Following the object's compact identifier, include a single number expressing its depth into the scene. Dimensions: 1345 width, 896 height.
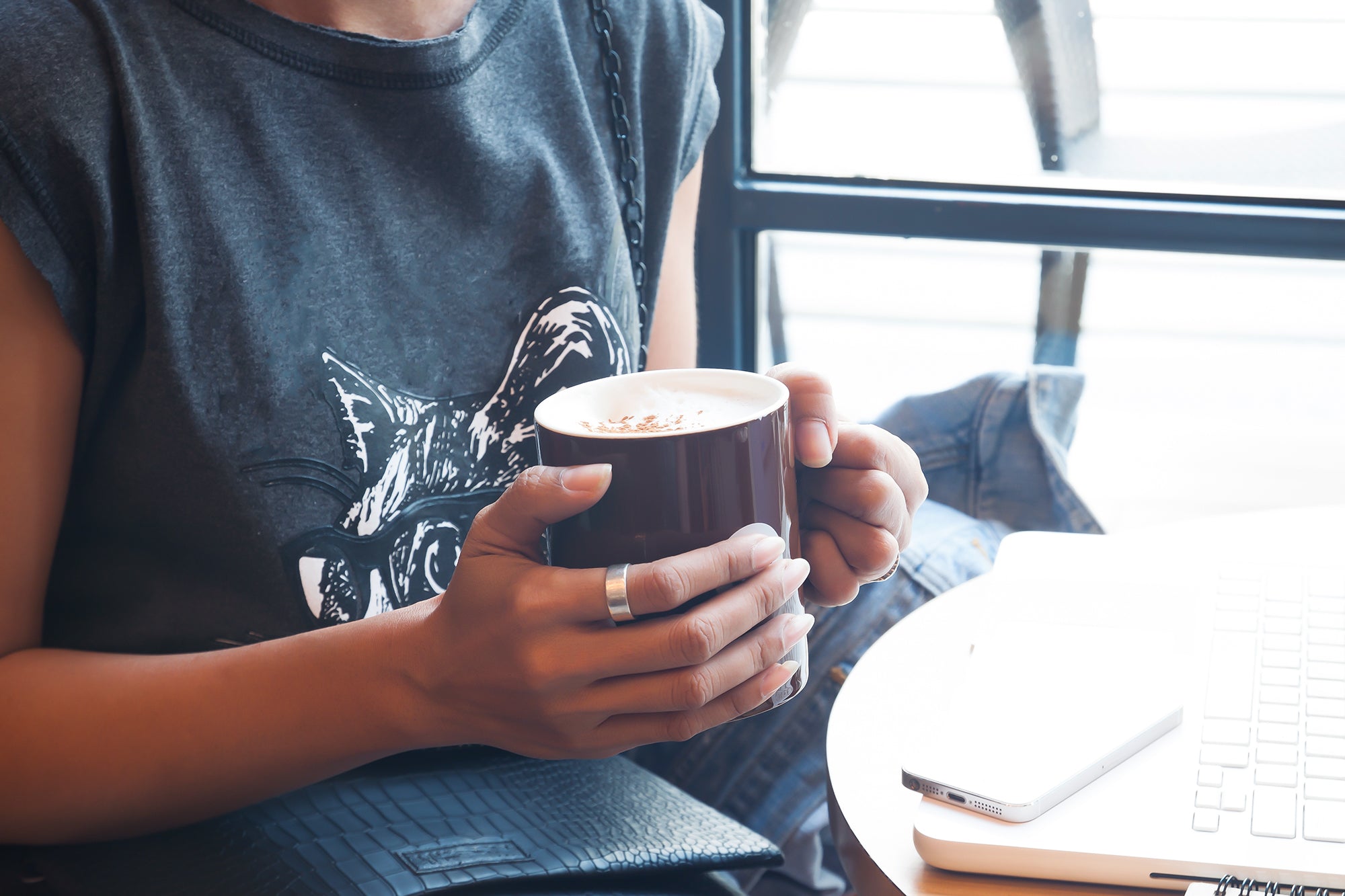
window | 1.39
